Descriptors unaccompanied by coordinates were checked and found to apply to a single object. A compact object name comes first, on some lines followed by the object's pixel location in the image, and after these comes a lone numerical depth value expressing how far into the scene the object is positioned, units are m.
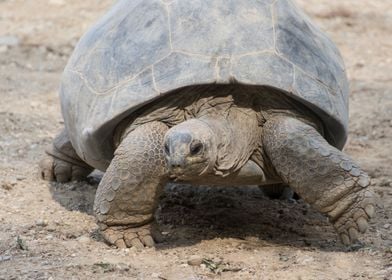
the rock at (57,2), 23.70
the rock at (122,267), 8.35
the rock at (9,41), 21.12
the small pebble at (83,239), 9.41
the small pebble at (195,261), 8.63
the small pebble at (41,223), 9.98
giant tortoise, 8.95
